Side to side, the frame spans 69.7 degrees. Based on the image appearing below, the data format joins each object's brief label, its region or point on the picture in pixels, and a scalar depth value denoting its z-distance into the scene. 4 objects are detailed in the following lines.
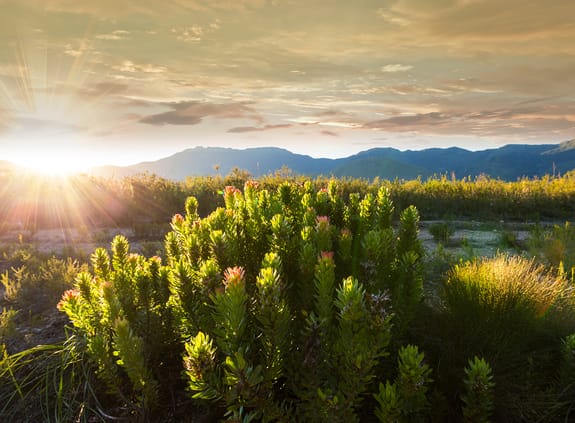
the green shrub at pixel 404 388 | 1.59
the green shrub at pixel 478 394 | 1.75
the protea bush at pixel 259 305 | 1.61
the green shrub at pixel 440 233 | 7.66
